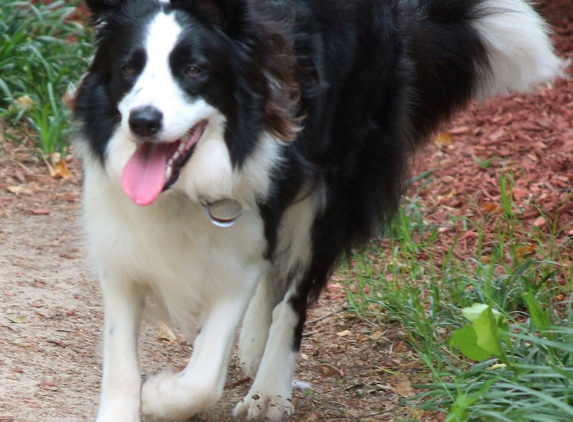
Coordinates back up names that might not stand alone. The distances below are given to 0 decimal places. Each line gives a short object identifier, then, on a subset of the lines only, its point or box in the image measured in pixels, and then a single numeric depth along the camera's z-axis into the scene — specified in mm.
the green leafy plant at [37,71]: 11734
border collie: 5375
